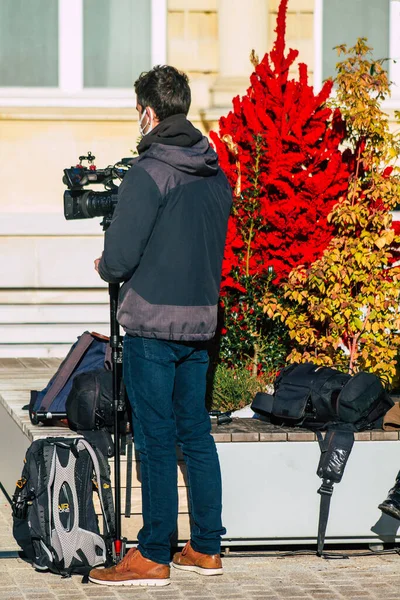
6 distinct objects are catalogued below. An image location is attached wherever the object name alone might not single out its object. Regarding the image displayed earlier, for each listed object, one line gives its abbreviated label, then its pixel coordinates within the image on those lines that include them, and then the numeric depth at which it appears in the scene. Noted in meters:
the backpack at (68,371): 9.28
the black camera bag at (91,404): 8.86
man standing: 7.78
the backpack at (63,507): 8.33
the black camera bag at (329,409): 8.83
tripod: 8.31
